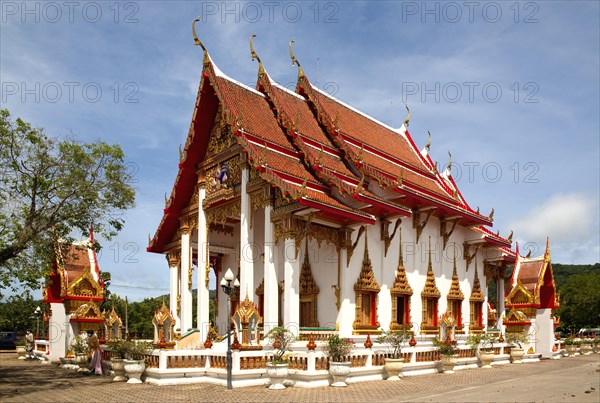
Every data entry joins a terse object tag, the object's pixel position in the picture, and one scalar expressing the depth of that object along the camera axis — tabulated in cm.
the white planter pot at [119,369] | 1493
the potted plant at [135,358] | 1449
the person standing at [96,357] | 1724
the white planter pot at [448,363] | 1692
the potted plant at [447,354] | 1694
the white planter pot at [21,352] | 2574
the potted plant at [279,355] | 1343
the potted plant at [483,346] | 1897
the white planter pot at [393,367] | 1498
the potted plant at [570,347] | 2602
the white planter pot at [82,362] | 1823
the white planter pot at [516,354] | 2134
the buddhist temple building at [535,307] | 2336
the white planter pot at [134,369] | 1447
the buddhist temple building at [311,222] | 1684
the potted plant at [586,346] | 2752
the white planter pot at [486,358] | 1905
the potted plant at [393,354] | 1500
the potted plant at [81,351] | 1834
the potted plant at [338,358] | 1355
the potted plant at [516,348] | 2139
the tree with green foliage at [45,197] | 1427
